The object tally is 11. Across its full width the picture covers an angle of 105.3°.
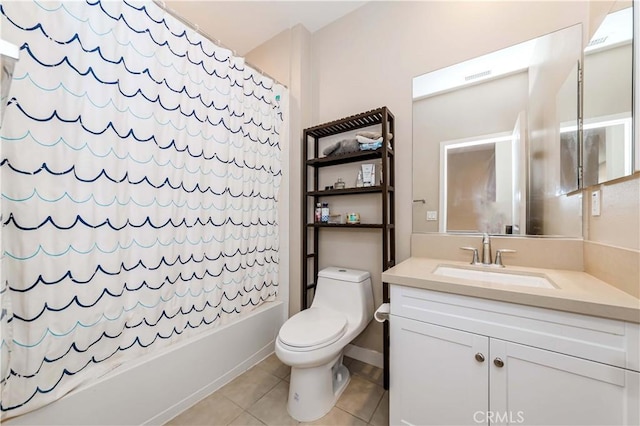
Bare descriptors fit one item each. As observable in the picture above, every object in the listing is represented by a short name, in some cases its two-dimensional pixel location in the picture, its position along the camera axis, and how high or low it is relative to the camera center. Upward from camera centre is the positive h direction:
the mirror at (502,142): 1.24 +0.40
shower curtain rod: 1.26 +1.07
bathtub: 1.00 -0.85
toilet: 1.26 -0.70
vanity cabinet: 0.75 -0.55
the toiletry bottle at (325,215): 1.88 -0.03
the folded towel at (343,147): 1.72 +0.46
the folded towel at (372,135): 1.63 +0.51
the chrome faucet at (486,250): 1.31 -0.22
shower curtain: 0.89 +0.10
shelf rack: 1.56 +0.16
